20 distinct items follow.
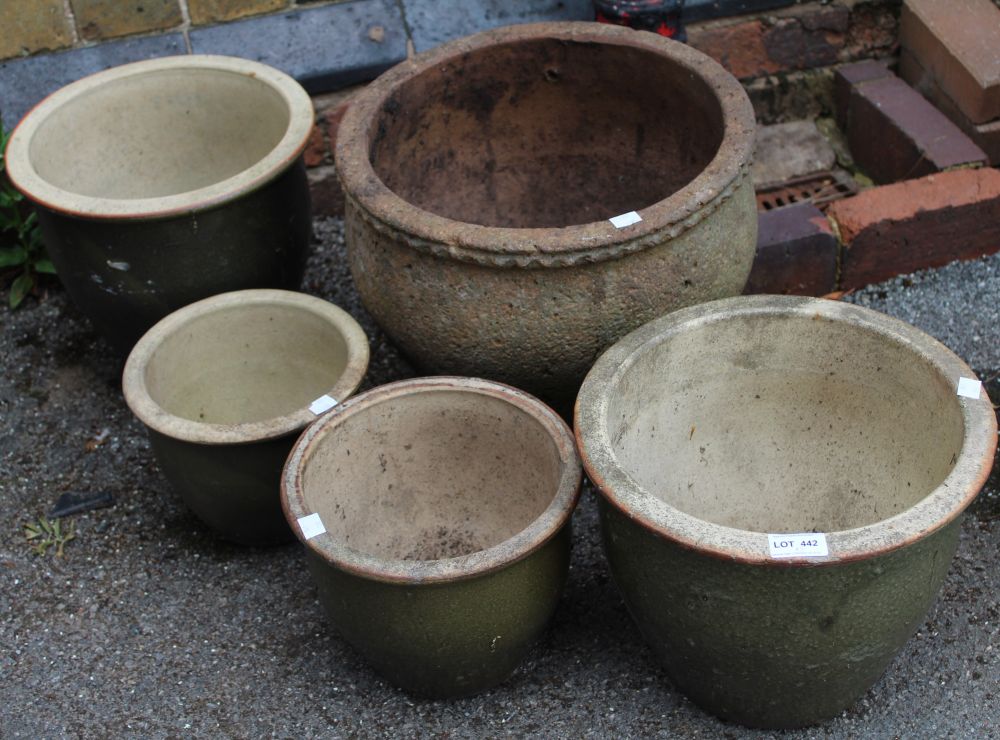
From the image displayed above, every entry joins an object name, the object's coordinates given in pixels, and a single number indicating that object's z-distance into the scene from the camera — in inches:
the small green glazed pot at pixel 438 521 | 105.1
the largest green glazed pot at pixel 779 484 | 95.1
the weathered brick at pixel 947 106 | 164.2
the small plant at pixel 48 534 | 138.3
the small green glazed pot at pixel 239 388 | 123.1
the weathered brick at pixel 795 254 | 152.0
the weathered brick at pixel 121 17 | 166.9
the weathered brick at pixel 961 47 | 163.3
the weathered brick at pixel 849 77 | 177.0
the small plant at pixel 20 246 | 167.3
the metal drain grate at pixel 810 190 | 169.5
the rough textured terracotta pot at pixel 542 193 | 117.4
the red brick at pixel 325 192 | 179.5
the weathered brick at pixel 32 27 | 164.9
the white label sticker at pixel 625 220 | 115.9
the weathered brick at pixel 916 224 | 153.3
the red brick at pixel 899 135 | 161.2
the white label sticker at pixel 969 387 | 104.1
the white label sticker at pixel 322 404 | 122.4
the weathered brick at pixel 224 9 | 169.2
